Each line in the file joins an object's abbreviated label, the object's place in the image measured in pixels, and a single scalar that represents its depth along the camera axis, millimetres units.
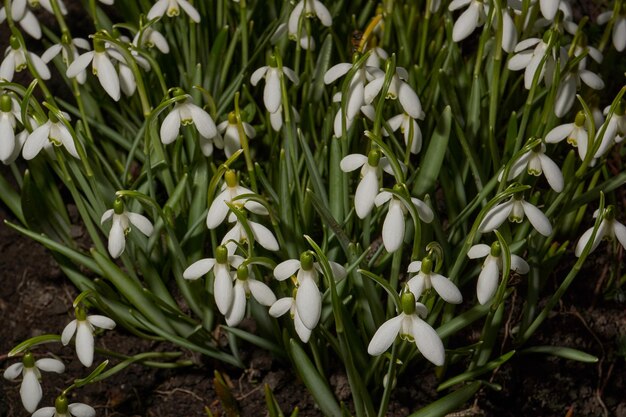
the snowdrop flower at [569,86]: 842
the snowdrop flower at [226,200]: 767
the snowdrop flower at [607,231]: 781
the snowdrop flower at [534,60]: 836
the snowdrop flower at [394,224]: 742
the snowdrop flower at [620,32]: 896
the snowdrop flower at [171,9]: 867
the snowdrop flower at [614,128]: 796
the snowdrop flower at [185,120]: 798
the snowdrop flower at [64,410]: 763
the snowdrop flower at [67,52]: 856
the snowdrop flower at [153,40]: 879
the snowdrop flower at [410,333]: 716
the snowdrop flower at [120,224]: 778
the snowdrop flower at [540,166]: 783
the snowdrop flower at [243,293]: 750
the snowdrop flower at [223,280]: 747
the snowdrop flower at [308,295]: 720
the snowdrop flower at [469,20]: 848
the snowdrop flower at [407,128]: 827
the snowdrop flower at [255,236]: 767
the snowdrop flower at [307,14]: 876
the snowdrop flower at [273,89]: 813
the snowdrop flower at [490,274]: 746
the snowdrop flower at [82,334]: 771
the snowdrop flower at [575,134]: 809
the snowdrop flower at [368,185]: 759
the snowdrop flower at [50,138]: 786
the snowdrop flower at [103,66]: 809
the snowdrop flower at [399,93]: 799
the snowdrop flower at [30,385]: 773
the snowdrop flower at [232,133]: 830
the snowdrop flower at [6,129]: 787
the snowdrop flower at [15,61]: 840
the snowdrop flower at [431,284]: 737
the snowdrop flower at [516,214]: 765
